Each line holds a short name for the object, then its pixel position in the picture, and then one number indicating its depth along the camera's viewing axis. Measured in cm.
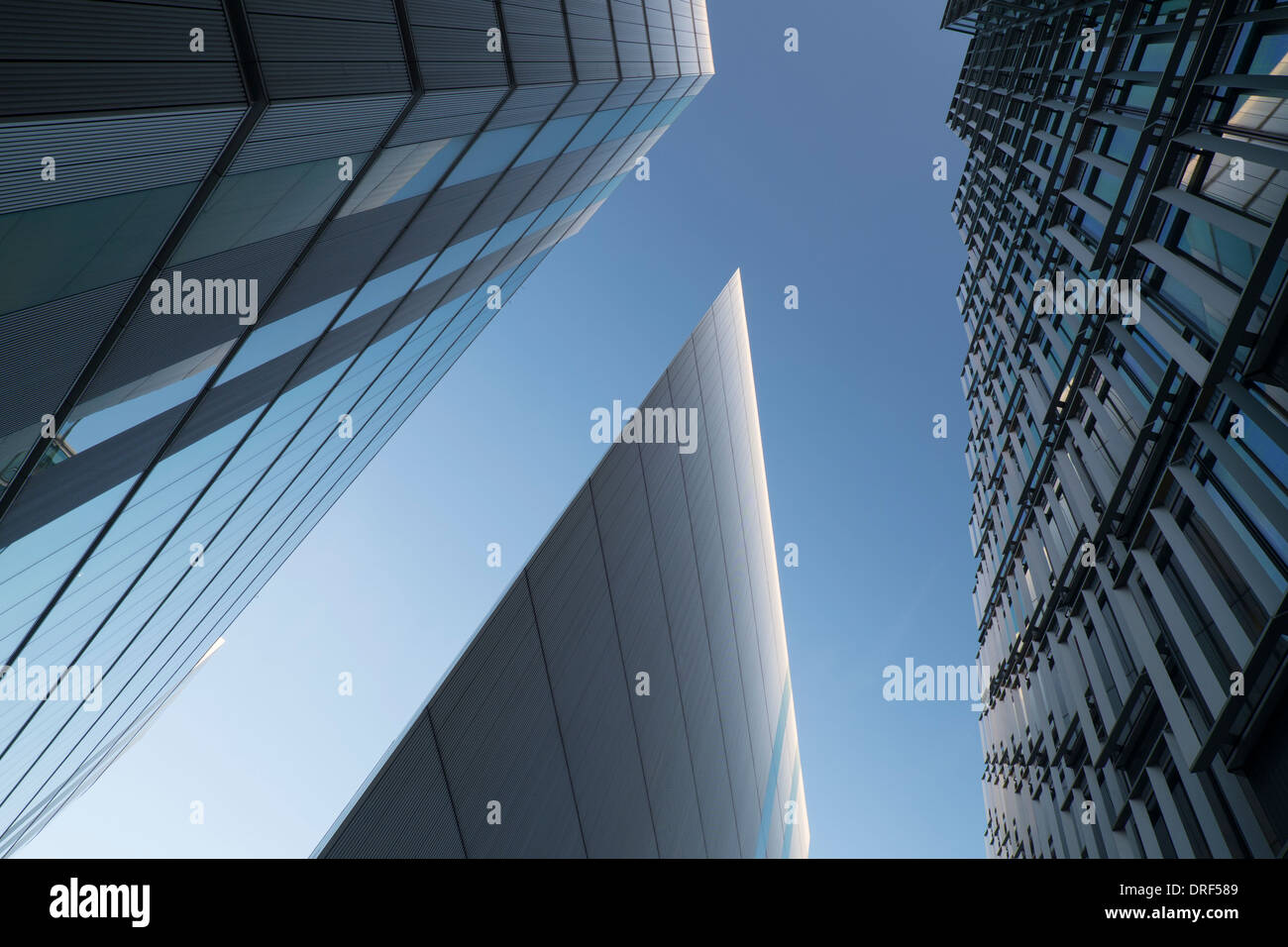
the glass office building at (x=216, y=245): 538
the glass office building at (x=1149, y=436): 969
